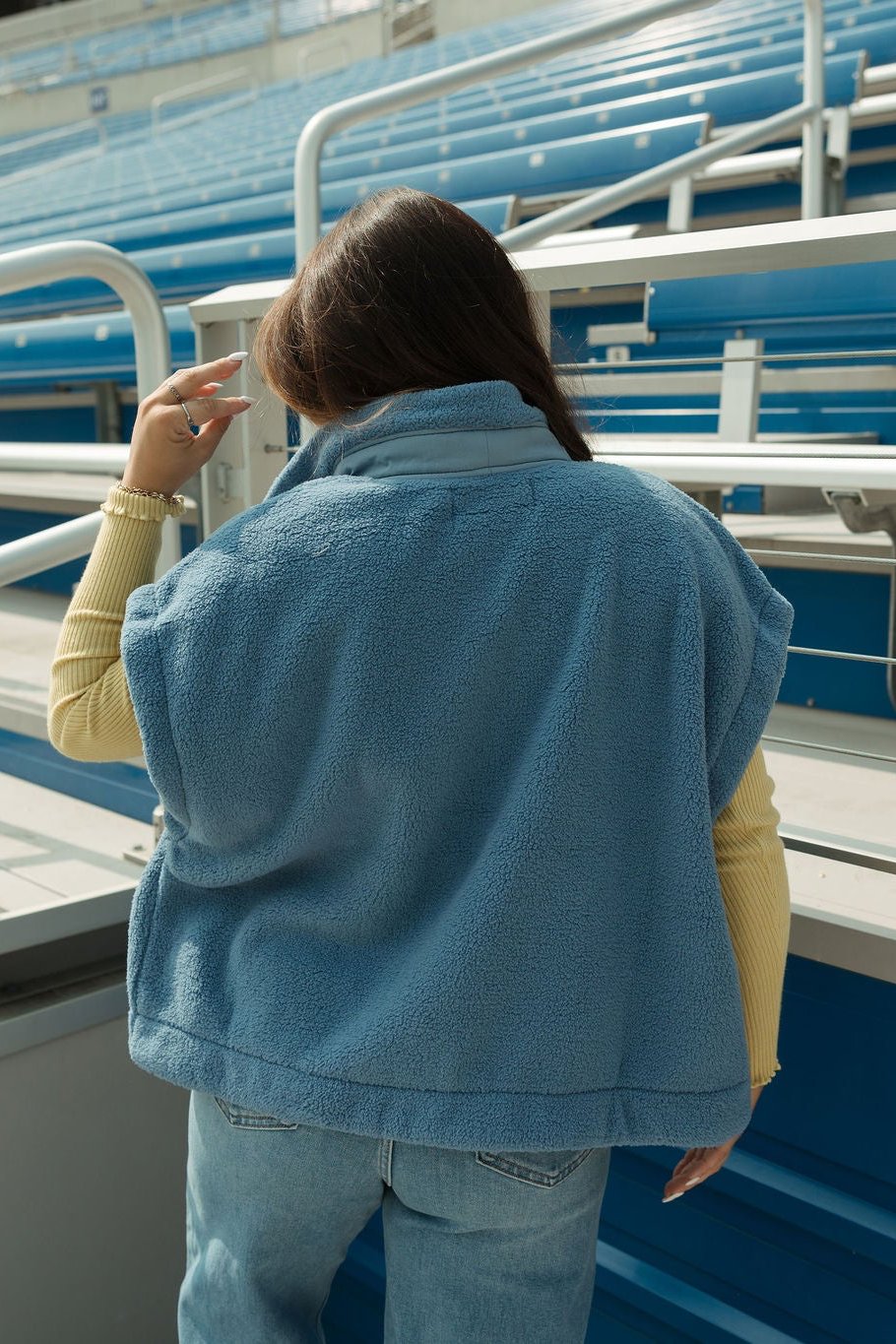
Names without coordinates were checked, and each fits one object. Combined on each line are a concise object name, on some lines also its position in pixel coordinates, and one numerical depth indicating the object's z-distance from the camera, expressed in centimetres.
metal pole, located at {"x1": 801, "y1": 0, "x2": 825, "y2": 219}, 233
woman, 66
